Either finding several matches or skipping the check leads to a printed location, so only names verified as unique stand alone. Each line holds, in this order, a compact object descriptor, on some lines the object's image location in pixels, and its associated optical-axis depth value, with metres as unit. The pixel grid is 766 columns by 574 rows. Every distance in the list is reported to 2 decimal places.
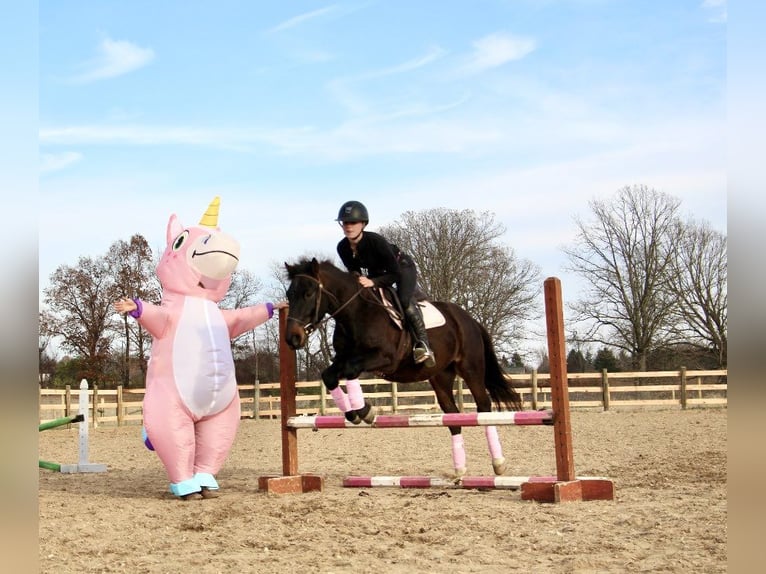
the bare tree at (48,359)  28.83
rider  6.94
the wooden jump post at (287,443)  7.27
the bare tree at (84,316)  29.92
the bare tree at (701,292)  29.61
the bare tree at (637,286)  31.42
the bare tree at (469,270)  30.34
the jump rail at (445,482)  6.50
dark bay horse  6.45
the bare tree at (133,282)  30.47
